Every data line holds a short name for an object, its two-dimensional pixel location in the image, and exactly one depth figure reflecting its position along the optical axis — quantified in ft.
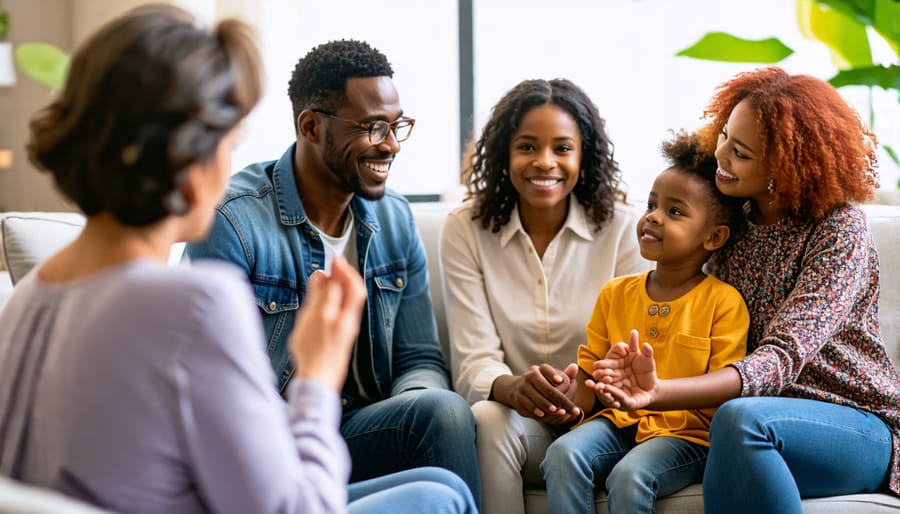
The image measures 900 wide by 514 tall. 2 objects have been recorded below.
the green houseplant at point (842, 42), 8.61
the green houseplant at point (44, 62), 12.22
